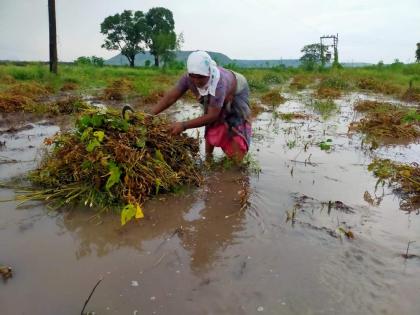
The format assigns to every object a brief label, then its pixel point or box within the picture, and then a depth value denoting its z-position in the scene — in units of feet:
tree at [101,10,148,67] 172.65
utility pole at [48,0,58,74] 44.52
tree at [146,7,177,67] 156.87
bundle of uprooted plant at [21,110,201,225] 10.72
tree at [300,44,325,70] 206.28
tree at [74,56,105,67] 61.67
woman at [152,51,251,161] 12.28
